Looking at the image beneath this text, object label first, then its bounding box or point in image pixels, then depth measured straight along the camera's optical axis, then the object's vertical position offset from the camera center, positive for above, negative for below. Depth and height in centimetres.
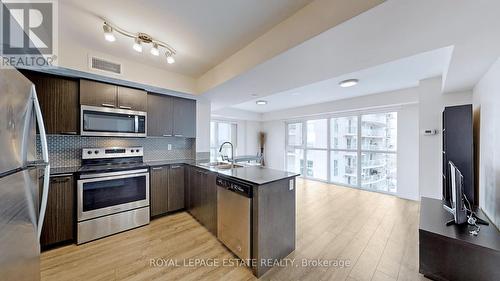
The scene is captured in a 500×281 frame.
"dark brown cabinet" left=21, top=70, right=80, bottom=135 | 223 +50
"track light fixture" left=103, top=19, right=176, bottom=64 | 174 +111
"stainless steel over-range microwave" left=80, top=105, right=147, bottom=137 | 250 +27
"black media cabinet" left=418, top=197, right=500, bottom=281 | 148 -100
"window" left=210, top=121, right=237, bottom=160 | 658 +18
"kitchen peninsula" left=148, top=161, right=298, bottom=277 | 181 -84
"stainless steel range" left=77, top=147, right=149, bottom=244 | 231 -76
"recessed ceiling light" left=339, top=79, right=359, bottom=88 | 340 +113
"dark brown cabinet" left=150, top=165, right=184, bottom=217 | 298 -87
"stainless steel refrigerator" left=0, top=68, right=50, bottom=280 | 87 -24
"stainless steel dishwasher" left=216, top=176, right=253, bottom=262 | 187 -87
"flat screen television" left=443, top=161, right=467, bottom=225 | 176 -62
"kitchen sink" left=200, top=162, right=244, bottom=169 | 312 -46
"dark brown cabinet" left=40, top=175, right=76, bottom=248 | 213 -91
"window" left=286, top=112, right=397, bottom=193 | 459 -30
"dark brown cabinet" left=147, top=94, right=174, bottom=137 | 313 +44
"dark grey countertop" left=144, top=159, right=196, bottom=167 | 308 -42
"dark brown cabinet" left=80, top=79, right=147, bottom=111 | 250 +66
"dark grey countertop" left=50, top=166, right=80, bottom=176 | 218 -41
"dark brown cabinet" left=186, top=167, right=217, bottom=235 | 252 -90
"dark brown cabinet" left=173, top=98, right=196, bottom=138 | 346 +43
